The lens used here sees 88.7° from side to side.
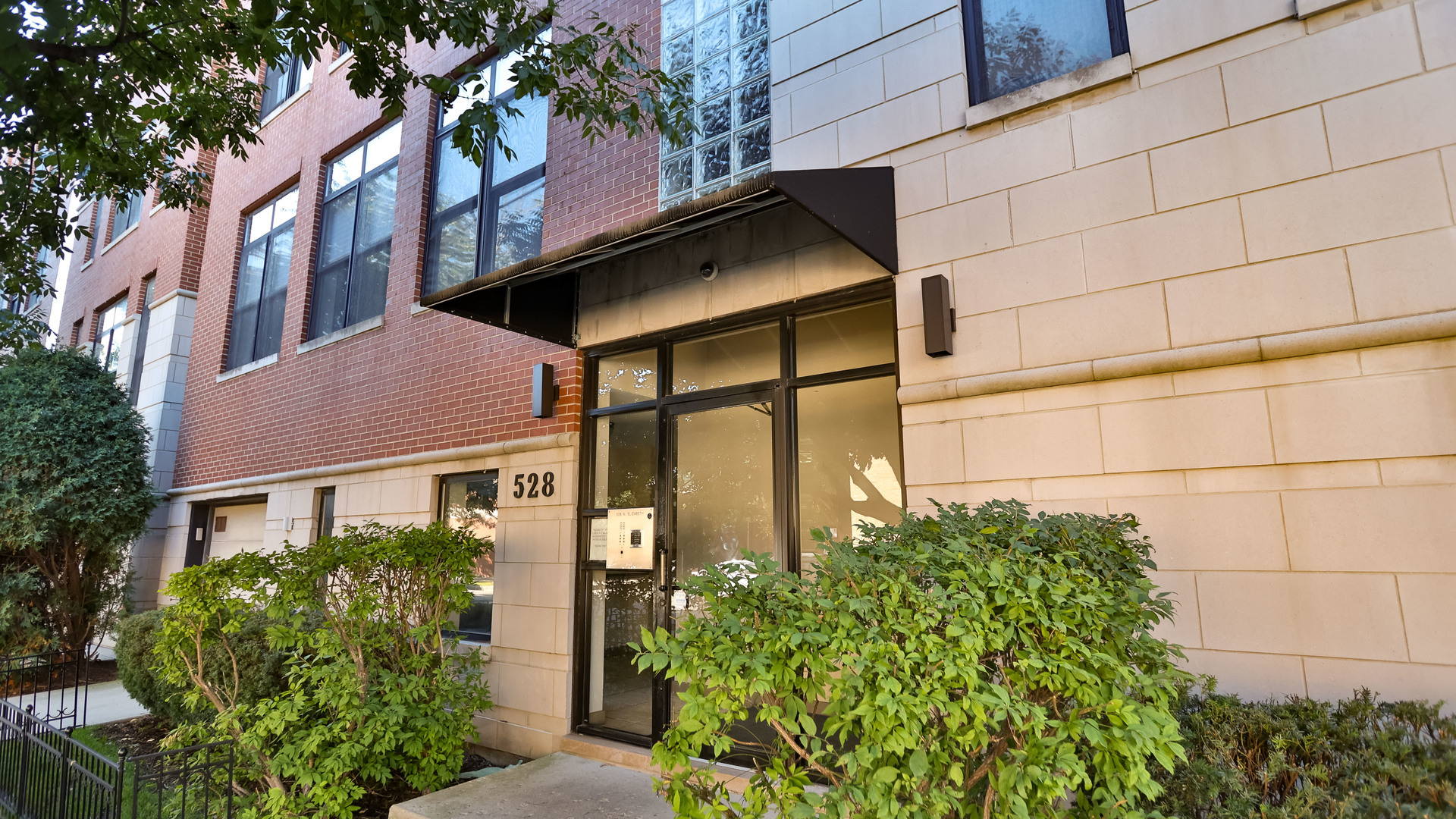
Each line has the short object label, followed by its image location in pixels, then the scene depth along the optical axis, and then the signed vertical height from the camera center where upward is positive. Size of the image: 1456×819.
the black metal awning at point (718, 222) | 4.12 +1.91
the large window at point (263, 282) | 10.81 +3.84
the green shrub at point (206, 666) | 6.10 -1.07
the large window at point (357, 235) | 9.19 +3.88
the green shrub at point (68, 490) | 9.84 +0.73
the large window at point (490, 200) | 7.56 +3.59
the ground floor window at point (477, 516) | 7.16 +0.24
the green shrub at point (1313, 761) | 2.14 -0.72
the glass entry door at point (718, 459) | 4.93 +0.57
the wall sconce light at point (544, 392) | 6.43 +1.27
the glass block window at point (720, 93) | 5.74 +3.49
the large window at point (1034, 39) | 4.21 +2.88
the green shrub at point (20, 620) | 9.52 -0.96
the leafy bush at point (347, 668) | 4.54 -0.87
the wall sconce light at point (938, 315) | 4.18 +1.23
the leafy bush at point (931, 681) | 2.13 -0.43
